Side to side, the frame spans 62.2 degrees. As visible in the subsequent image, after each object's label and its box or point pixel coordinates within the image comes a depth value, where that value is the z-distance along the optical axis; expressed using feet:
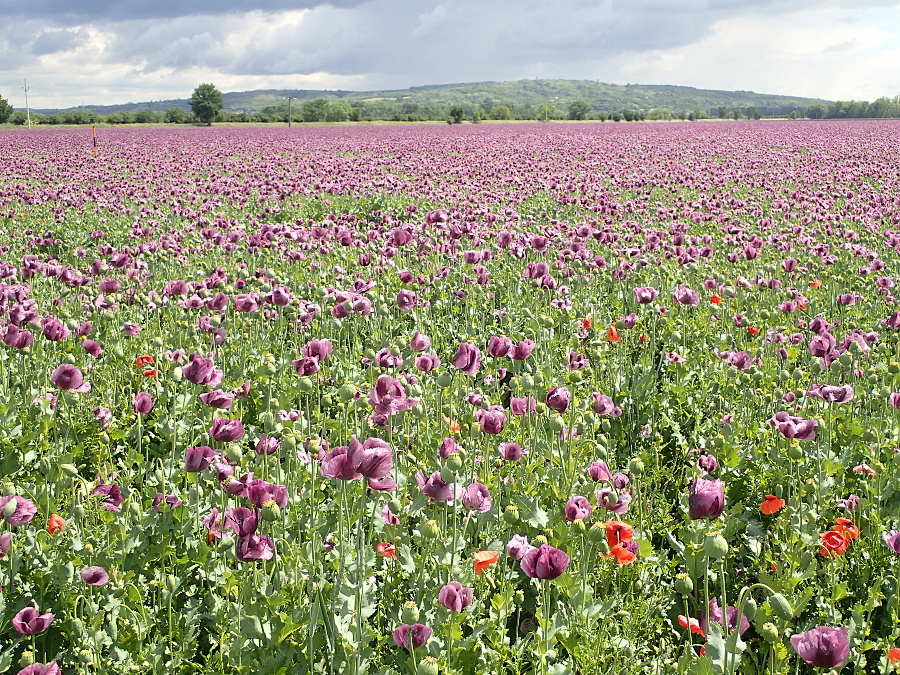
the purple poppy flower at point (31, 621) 6.88
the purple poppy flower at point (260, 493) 7.53
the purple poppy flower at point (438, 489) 8.28
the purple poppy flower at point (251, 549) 7.26
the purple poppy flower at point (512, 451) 9.90
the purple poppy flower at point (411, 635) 6.68
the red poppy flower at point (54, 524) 8.54
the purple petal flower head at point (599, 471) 9.27
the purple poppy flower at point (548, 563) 6.65
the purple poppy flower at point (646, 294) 16.34
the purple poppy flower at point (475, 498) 8.52
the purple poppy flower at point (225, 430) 8.86
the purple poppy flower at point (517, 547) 7.95
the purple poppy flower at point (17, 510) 7.42
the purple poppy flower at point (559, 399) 9.97
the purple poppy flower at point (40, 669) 6.05
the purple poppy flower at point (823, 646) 6.03
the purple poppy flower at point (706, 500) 6.75
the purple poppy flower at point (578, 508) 8.26
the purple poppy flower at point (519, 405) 11.19
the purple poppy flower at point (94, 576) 7.42
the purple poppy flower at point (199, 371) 10.30
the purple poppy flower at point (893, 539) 7.44
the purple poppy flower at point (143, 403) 10.14
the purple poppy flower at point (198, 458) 8.48
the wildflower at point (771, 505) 9.64
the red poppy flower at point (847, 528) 8.73
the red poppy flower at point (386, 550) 8.50
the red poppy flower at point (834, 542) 8.63
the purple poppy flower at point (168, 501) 9.36
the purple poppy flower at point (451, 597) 6.77
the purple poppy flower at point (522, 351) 11.07
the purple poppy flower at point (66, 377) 10.04
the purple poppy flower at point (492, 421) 9.21
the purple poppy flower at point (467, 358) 10.45
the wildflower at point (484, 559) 7.80
